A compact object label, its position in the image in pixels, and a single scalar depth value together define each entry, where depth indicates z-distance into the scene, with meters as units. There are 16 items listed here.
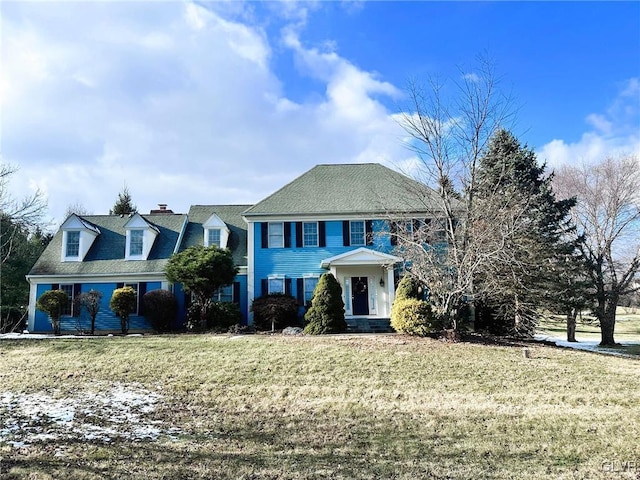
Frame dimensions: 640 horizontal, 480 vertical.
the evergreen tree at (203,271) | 17.50
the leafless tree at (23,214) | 18.91
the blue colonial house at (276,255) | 19.81
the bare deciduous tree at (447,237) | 15.22
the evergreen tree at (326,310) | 16.47
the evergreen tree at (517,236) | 15.45
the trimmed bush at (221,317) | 18.14
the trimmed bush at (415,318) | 14.98
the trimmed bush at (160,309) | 18.75
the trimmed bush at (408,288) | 16.16
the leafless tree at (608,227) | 21.16
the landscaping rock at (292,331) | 16.80
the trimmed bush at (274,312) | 17.91
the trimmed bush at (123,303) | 18.66
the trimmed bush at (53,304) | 18.78
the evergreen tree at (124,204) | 32.27
